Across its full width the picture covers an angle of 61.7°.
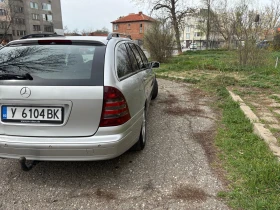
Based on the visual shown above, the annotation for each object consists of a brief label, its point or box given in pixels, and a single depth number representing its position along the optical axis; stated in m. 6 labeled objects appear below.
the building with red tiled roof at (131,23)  67.19
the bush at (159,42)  14.68
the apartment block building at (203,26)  27.73
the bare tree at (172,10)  25.66
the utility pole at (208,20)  32.63
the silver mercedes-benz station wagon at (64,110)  2.25
